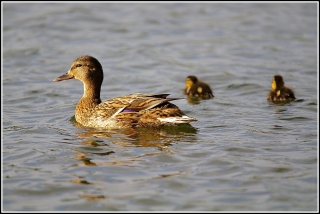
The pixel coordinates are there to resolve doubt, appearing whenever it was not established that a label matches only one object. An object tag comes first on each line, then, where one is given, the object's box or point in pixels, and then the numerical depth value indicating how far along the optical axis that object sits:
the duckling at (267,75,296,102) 19.81
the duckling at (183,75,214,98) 20.83
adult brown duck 16.44
